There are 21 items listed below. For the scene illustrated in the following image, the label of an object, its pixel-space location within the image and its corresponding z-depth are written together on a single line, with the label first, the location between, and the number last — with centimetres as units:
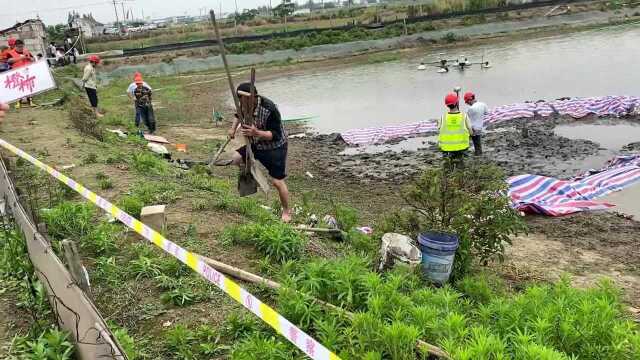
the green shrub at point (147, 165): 845
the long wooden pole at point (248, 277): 391
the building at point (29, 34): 2219
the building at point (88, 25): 4166
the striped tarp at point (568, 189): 838
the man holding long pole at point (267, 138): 625
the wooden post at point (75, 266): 305
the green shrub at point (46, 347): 341
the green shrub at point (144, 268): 462
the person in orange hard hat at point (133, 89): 1362
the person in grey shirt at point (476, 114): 1095
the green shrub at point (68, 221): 537
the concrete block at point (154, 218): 551
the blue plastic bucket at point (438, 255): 498
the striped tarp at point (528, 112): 1407
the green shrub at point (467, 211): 550
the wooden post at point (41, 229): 410
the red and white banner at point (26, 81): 1139
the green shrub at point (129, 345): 350
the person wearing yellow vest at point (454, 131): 909
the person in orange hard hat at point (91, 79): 1419
